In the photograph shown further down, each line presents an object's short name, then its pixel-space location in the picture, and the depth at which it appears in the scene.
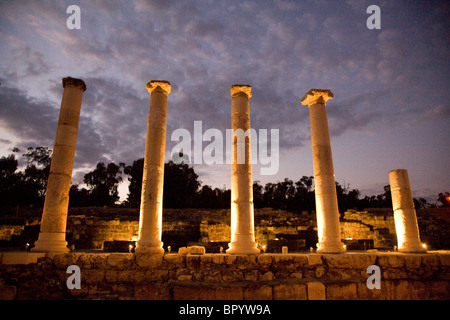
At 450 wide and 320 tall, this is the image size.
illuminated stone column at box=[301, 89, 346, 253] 11.50
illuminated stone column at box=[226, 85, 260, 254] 10.77
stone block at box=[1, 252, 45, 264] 8.82
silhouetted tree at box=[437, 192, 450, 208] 51.84
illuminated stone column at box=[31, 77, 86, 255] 10.42
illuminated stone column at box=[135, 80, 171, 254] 10.41
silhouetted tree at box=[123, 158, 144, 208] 47.84
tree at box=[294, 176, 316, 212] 42.97
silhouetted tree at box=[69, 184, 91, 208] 45.48
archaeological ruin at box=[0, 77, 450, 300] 8.40
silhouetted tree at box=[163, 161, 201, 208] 46.81
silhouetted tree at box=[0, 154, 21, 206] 40.75
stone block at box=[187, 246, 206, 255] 9.72
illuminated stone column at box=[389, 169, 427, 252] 11.45
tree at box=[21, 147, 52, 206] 46.88
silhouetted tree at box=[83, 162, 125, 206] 56.91
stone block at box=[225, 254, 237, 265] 9.35
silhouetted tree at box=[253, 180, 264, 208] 52.24
